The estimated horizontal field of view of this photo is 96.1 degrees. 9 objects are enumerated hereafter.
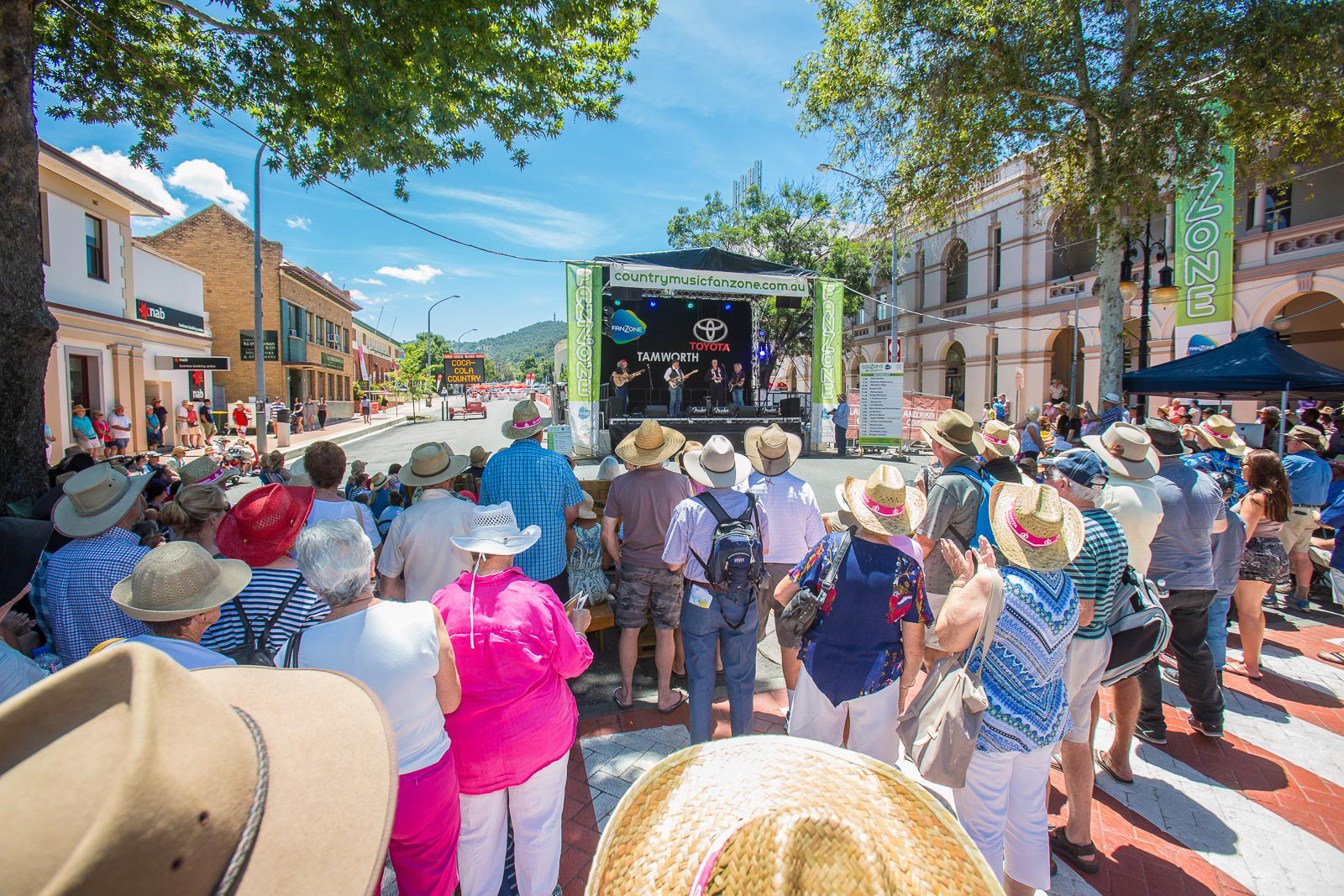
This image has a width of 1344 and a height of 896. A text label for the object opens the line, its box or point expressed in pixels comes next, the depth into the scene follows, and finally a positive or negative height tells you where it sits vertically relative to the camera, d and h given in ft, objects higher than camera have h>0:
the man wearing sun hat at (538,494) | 12.33 -1.61
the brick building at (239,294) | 88.17 +18.49
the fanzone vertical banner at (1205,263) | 43.01 +11.41
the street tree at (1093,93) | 25.90 +15.70
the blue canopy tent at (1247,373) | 21.66 +1.71
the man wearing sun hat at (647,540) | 12.12 -2.51
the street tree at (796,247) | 89.30 +25.70
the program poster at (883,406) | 50.24 +0.83
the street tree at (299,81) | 13.62 +10.41
